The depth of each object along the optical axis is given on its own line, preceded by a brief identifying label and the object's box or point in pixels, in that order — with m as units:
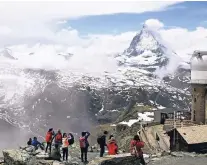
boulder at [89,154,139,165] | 18.22
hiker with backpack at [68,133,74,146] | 24.12
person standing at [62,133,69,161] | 23.68
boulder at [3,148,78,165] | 19.60
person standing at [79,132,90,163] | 22.90
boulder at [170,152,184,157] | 25.57
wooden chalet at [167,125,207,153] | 35.53
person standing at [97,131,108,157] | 23.47
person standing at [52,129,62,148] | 23.87
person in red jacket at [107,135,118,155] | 21.46
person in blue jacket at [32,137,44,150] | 26.02
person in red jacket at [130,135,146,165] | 19.29
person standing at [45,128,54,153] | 25.06
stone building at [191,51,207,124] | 55.31
